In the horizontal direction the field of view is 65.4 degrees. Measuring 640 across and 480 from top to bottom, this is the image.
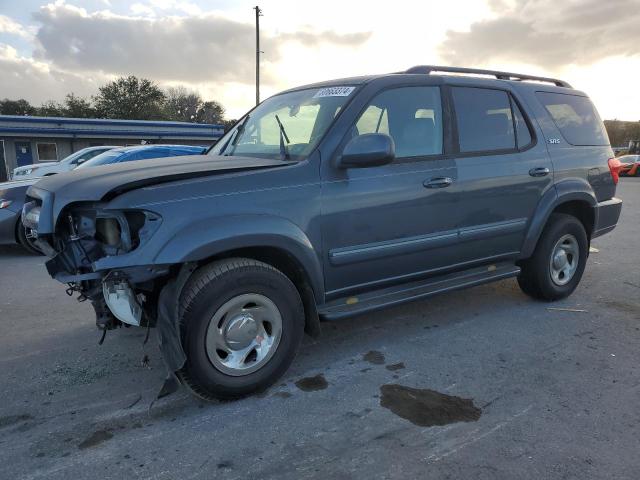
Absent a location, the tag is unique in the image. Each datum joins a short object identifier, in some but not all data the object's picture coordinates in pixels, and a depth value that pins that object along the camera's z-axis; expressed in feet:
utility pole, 103.60
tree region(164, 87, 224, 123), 209.48
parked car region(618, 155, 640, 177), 93.02
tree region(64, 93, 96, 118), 149.48
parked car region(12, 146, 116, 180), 41.98
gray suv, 9.12
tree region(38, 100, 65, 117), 150.30
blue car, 29.99
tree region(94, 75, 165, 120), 155.74
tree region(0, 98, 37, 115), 170.61
